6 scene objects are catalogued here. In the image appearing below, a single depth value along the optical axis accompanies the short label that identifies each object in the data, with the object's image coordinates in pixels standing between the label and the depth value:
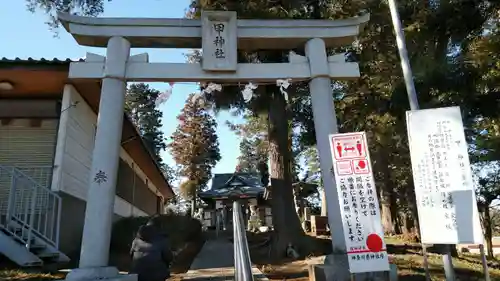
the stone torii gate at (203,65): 7.11
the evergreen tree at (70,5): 11.31
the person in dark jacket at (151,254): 6.75
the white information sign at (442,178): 5.41
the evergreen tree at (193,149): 39.94
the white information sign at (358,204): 5.31
